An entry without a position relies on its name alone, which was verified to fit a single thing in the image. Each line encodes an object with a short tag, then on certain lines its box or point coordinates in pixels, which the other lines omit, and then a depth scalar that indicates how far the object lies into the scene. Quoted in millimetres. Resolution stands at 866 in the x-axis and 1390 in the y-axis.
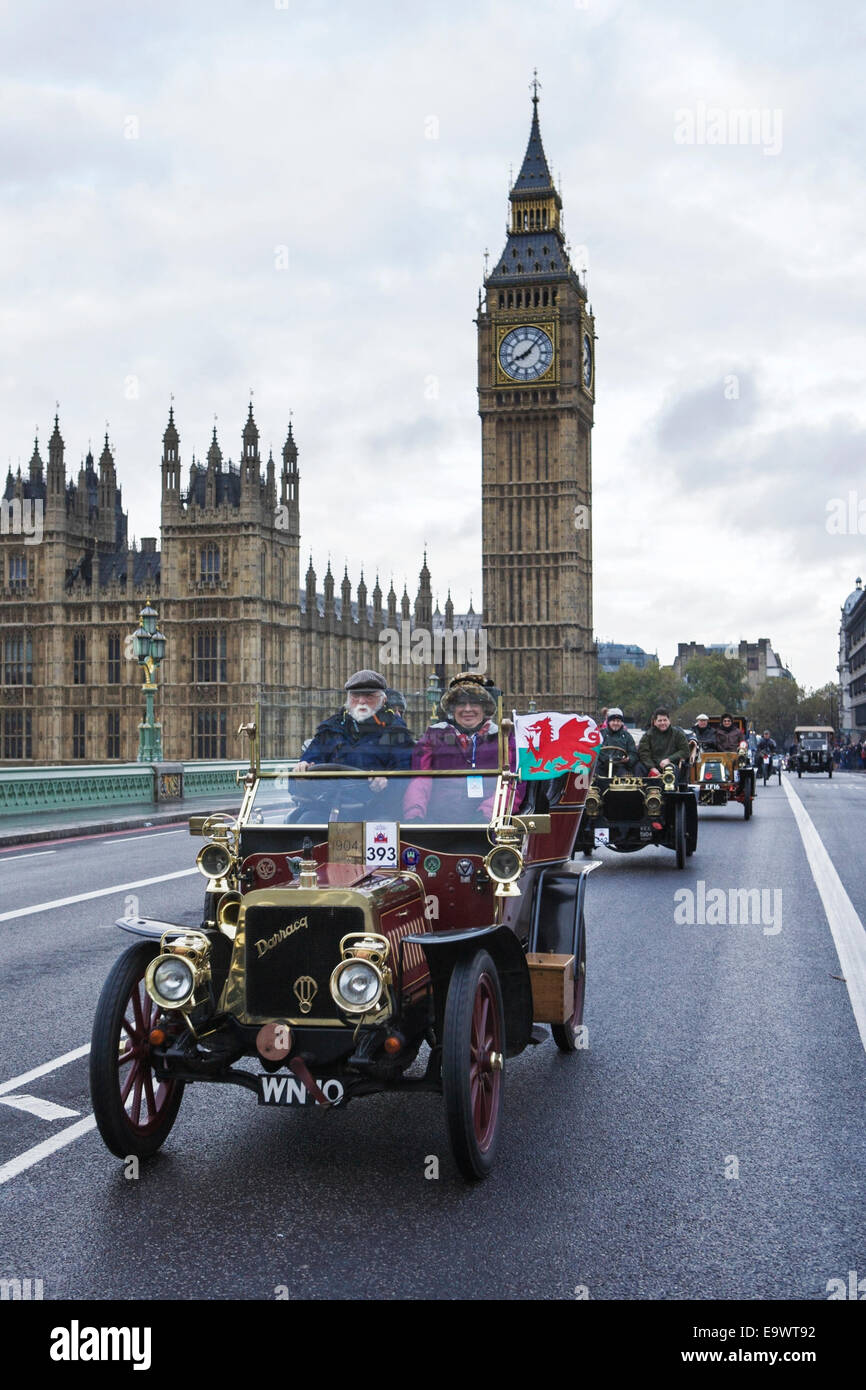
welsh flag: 6988
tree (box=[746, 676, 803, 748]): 154625
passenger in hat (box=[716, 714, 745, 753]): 25047
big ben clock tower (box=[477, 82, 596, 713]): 93250
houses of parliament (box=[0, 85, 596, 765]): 66250
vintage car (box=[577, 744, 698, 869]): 15070
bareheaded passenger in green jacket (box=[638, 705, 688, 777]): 15867
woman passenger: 5844
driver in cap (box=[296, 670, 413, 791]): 6297
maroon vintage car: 4723
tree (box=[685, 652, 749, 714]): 158250
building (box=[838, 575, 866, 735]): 112000
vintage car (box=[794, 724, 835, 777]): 63244
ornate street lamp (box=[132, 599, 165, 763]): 29875
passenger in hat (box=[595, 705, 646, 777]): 15703
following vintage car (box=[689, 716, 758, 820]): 23547
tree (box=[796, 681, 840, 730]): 156250
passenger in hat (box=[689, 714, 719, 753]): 25214
